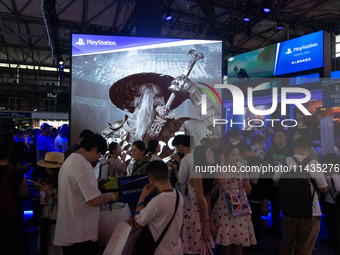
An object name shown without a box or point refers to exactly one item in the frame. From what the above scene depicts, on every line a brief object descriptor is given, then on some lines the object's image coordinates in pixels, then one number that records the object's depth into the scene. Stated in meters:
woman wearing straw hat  2.18
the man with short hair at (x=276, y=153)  3.35
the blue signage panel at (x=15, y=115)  18.66
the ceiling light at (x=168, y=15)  10.00
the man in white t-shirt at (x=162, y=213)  1.68
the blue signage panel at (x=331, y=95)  4.59
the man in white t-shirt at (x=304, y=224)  2.45
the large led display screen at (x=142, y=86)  4.26
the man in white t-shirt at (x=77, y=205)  1.79
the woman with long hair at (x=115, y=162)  3.40
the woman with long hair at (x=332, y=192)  2.76
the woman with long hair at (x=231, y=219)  2.47
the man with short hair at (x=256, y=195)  3.16
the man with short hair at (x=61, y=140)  7.47
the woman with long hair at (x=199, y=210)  2.28
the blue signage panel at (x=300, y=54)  7.96
